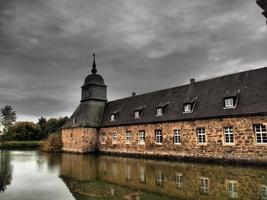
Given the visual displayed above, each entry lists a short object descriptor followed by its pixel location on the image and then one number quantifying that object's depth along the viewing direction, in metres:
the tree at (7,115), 84.12
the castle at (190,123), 18.30
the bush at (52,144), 38.58
